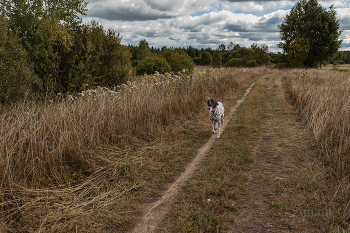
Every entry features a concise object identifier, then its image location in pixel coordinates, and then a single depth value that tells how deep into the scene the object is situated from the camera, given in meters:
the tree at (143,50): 59.33
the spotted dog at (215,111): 6.98
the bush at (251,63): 53.47
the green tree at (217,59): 62.50
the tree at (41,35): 10.34
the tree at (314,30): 40.75
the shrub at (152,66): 26.19
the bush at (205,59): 83.75
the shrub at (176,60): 30.47
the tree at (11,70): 7.47
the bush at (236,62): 62.82
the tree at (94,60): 11.70
